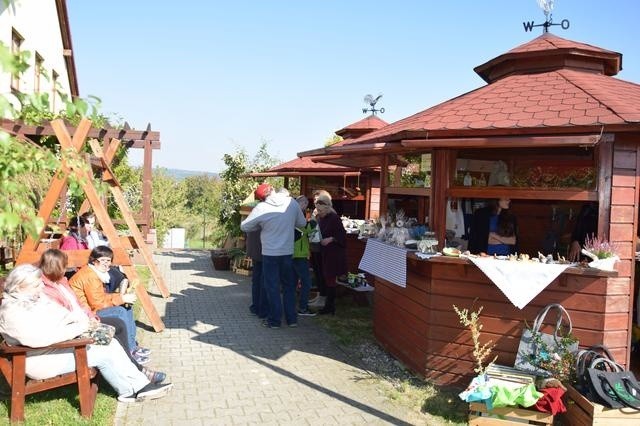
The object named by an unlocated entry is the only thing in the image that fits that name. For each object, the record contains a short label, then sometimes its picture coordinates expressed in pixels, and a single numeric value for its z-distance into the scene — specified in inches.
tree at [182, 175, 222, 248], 1195.2
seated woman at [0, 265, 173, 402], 149.4
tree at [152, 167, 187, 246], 1138.0
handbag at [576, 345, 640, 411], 148.6
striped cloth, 209.9
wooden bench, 152.3
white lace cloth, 173.8
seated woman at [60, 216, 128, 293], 240.1
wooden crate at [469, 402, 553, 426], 155.8
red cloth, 155.0
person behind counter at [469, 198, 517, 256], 231.8
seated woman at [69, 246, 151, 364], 195.8
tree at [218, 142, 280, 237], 641.2
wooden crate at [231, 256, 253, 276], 462.3
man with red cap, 275.3
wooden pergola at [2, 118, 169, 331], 224.4
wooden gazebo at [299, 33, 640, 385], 179.2
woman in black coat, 312.2
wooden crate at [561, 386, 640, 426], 147.4
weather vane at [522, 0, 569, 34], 261.1
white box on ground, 850.8
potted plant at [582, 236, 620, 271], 173.2
